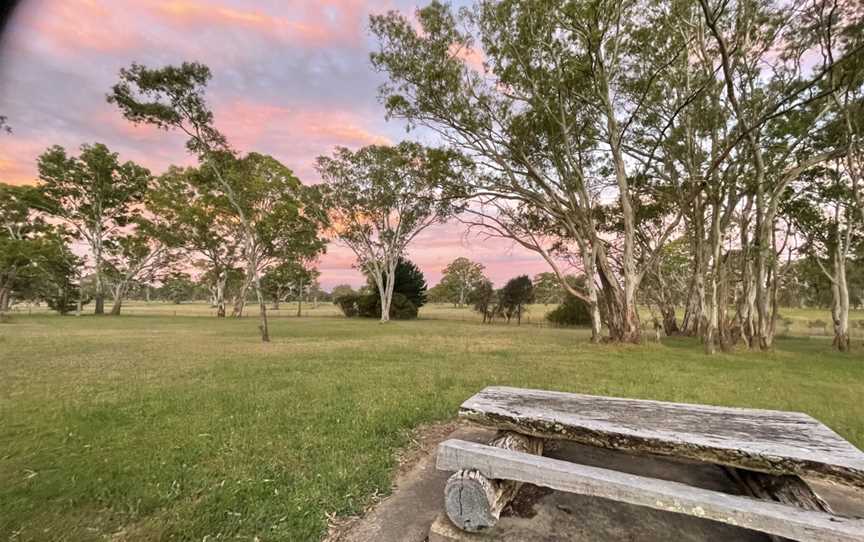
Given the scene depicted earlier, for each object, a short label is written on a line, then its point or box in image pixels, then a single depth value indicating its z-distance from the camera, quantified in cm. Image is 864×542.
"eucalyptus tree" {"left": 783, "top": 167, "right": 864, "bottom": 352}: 1226
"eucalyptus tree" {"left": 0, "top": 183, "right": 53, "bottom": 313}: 1827
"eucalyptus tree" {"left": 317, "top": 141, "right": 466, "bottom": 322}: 1559
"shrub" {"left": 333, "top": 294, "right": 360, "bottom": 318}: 3275
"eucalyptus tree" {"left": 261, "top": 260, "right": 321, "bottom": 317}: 3018
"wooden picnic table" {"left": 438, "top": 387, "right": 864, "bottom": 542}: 156
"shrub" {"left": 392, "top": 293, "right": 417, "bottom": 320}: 2986
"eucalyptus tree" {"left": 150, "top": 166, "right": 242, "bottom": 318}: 2494
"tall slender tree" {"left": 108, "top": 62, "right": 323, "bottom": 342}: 980
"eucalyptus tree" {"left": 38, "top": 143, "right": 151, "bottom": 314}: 1966
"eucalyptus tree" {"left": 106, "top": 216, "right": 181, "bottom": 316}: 2558
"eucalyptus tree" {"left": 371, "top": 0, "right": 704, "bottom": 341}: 1031
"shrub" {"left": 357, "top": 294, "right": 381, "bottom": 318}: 3120
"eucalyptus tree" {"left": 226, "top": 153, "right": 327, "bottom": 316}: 1473
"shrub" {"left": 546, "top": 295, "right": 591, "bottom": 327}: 2594
